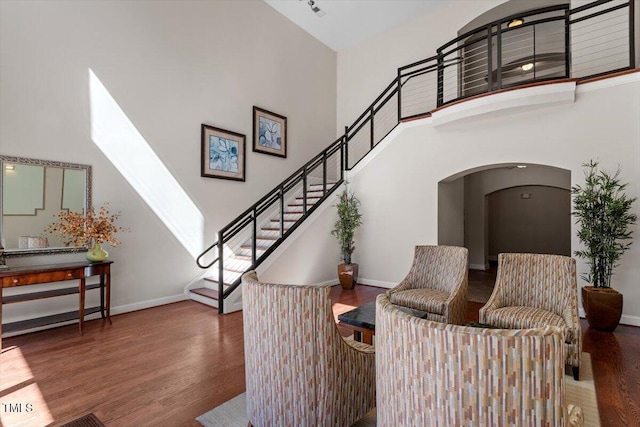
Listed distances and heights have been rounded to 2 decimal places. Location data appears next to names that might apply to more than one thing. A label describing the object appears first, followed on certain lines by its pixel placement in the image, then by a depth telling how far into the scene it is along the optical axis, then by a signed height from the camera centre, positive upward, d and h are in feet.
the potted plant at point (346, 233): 18.99 -0.87
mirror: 11.56 +0.57
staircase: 15.98 -1.87
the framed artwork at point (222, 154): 17.58 +3.60
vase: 12.51 -1.52
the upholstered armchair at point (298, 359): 5.41 -2.48
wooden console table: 10.59 -2.31
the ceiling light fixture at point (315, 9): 21.14 +14.13
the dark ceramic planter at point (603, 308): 11.69 -3.14
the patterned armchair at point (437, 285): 10.53 -2.41
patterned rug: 6.72 -4.25
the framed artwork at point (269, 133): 20.38 +5.59
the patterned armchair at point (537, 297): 8.59 -2.34
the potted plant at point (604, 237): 11.86 -0.56
